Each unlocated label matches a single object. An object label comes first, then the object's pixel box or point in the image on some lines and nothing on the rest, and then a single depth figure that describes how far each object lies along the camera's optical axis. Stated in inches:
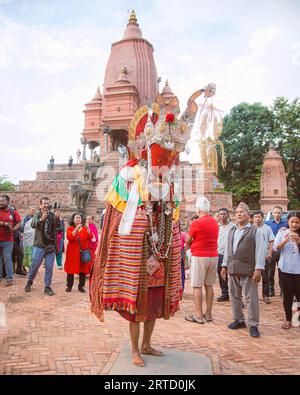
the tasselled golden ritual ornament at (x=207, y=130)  129.9
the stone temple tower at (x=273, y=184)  713.0
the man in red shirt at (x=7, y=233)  246.8
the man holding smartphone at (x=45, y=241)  225.9
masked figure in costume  112.7
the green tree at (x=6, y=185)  1364.4
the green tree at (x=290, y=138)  829.8
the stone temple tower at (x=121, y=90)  1050.7
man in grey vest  165.0
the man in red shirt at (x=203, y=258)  184.7
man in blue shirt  250.4
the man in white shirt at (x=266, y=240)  232.2
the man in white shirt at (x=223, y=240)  239.5
